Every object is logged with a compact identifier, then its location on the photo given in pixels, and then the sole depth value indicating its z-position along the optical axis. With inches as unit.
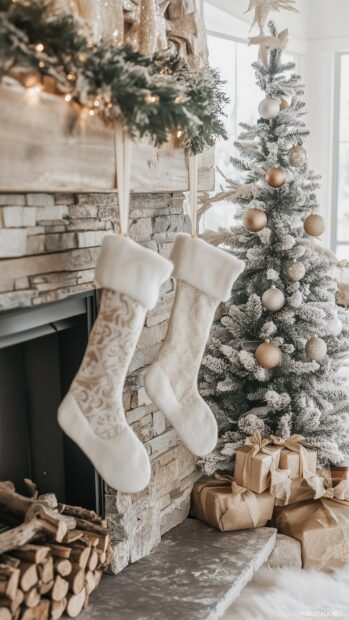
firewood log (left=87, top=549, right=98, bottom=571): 74.1
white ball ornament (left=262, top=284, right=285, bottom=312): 98.0
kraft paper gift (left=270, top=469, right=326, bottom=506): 96.2
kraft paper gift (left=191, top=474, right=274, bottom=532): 94.3
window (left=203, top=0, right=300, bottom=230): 123.3
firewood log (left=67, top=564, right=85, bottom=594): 72.2
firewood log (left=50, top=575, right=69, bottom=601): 70.4
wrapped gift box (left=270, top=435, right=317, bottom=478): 96.6
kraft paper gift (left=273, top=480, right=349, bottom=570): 95.3
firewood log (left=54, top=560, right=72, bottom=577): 70.7
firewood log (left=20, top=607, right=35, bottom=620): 67.1
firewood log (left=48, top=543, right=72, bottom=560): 71.2
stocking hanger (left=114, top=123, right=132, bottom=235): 68.7
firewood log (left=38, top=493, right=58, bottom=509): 76.7
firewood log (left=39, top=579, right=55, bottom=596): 69.2
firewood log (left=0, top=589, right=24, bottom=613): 65.2
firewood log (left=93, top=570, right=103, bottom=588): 76.2
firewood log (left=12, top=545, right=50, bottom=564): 68.1
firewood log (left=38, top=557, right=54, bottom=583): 68.9
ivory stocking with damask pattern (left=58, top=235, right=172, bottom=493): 66.0
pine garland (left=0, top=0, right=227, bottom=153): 54.7
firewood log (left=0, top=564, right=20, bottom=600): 64.9
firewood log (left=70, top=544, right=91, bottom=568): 72.4
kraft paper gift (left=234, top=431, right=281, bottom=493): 95.1
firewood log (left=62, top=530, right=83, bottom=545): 72.7
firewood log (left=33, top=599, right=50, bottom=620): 68.7
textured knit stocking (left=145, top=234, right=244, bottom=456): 77.0
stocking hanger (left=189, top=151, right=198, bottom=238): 84.0
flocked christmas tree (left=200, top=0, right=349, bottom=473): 99.0
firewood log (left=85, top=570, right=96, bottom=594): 74.4
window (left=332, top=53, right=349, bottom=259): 158.6
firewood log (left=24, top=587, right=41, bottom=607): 67.4
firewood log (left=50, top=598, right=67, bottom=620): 70.7
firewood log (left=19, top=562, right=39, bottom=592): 66.7
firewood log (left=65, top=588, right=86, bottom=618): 72.4
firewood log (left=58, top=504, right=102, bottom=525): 78.5
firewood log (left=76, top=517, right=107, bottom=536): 76.7
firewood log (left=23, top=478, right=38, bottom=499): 81.0
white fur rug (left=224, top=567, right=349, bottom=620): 84.2
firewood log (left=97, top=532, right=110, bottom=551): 75.9
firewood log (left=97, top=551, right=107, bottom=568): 75.8
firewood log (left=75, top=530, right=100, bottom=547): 74.0
